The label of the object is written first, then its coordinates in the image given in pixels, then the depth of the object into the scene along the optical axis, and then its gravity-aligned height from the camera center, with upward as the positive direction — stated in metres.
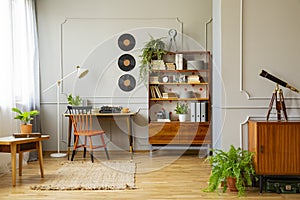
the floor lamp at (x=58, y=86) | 5.75 +0.14
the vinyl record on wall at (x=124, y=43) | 6.10 +0.85
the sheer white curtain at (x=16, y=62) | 4.54 +0.45
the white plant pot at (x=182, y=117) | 5.74 -0.38
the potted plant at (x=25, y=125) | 4.20 -0.36
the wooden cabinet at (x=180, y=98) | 5.62 -0.08
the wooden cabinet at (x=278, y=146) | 3.45 -0.51
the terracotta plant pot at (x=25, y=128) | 4.20 -0.39
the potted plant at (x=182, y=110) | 5.74 -0.27
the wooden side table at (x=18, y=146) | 3.79 -0.56
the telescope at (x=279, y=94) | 3.62 -0.01
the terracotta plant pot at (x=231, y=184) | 3.59 -0.91
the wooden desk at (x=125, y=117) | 5.60 -0.40
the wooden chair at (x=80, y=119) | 5.19 -0.36
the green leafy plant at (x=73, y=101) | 5.83 -0.11
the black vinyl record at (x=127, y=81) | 6.11 +0.21
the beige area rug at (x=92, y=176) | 3.76 -0.96
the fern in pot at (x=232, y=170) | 3.45 -0.74
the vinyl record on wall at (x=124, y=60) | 6.11 +0.57
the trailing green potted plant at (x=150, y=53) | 5.87 +0.66
